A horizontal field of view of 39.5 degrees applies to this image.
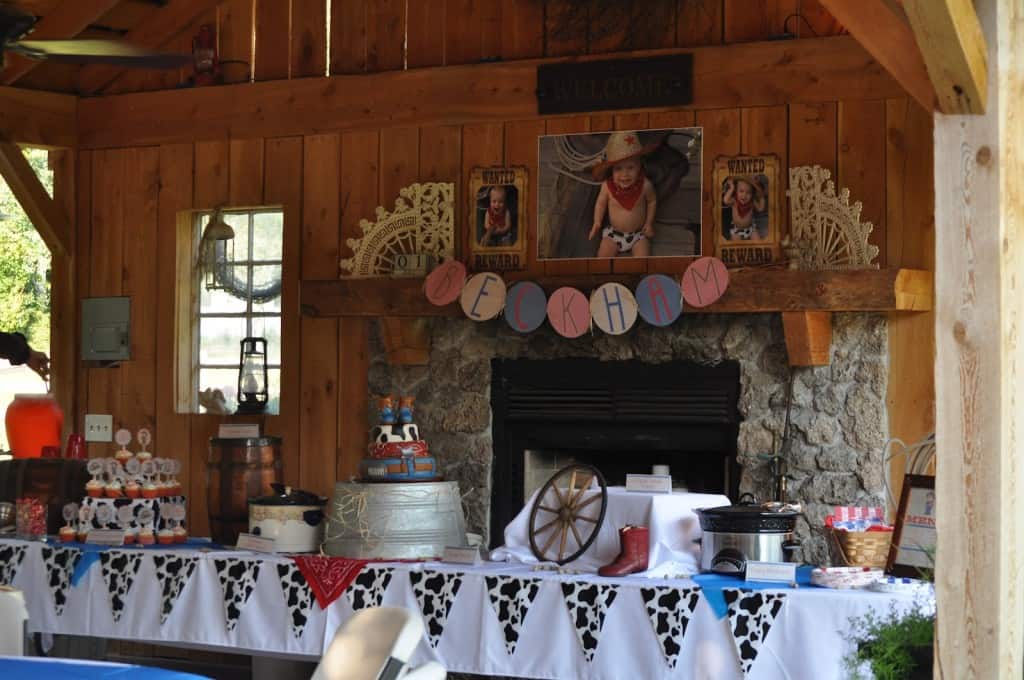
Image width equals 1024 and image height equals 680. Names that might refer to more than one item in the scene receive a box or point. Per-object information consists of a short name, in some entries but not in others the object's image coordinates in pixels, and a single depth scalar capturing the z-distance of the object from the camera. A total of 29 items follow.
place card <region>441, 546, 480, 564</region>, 5.23
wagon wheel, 5.18
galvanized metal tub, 5.41
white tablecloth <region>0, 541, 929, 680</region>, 4.58
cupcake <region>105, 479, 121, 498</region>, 5.96
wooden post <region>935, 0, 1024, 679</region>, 3.58
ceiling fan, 4.47
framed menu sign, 4.73
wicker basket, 4.93
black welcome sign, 6.41
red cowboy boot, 4.96
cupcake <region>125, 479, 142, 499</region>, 5.95
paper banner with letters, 6.10
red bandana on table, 5.23
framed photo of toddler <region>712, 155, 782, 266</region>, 6.22
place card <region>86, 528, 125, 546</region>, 5.85
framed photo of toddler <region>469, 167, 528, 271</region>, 6.67
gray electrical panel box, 7.51
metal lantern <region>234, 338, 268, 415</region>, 7.19
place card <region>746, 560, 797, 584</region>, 4.76
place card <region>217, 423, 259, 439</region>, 6.25
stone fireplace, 6.02
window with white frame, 7.34
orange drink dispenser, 7.10
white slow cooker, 5.58
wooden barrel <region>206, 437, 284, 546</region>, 5.98
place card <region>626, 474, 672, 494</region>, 5.25
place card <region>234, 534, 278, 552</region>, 5.56
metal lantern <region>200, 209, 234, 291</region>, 7.45
